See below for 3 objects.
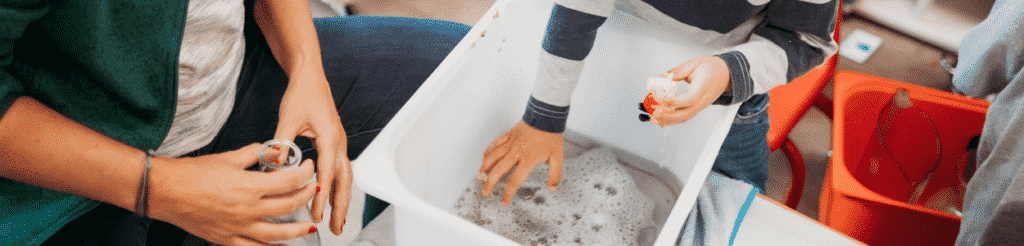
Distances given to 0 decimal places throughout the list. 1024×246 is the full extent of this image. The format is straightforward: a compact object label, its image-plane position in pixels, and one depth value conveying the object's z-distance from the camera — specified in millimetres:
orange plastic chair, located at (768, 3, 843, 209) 1161
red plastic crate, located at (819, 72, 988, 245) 974
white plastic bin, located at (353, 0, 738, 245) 600
